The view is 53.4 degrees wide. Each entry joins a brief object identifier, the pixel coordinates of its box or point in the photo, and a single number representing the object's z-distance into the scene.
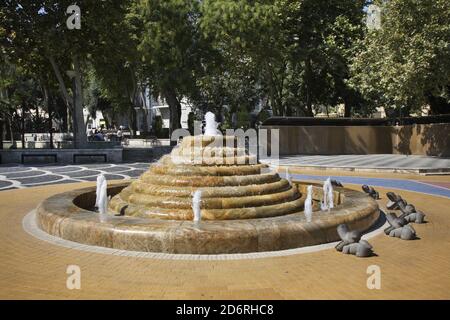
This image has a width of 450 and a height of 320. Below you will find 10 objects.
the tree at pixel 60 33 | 27.12
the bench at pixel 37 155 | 28.12
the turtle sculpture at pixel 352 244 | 7.95
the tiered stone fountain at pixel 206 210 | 8.12
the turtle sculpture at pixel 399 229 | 9.23
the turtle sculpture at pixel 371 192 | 14.12
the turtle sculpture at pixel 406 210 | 10.87
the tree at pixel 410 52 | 22.88
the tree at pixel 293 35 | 33.25
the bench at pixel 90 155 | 28.42
